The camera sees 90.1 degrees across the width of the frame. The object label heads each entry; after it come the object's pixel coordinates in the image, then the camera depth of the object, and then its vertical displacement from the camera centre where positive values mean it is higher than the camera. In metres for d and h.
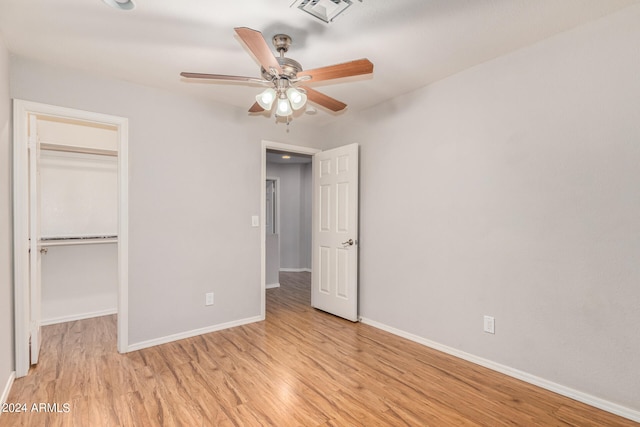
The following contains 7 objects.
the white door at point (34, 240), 2.52 -0.23
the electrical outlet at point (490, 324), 2.51 -0.89
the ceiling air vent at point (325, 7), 1.81 +1.19
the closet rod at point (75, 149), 3.40 +0.70
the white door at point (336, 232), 3.63 -0.24
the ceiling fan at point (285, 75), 1.82 +0.84
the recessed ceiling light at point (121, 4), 1.80 +1.19
